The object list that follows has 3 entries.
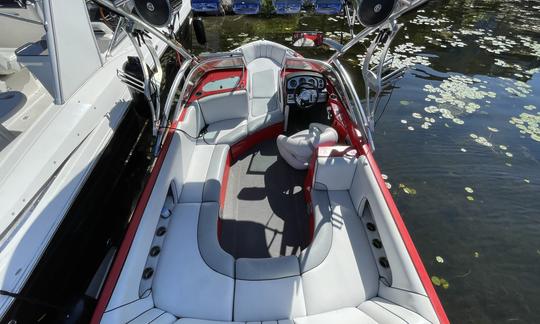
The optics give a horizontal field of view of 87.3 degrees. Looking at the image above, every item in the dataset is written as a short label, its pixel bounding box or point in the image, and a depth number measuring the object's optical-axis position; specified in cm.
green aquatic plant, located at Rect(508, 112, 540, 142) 532
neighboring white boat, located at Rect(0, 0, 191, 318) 212
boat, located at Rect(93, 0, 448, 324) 217
